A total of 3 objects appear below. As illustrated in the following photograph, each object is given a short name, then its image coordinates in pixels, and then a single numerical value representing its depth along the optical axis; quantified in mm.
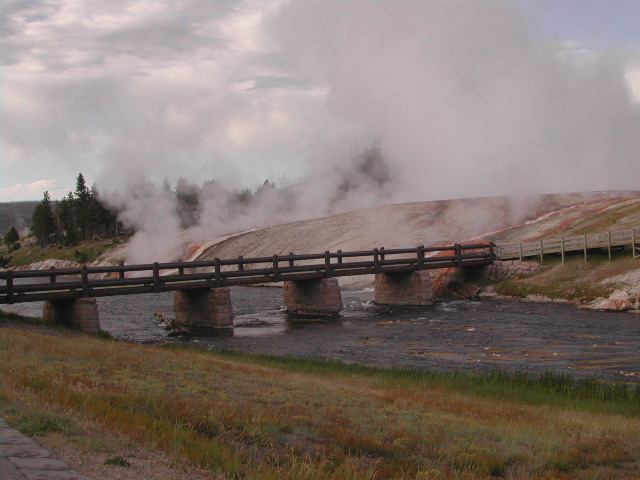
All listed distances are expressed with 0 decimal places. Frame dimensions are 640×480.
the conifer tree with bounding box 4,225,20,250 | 177250
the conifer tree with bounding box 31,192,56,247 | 148750
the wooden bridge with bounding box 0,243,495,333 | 29062
